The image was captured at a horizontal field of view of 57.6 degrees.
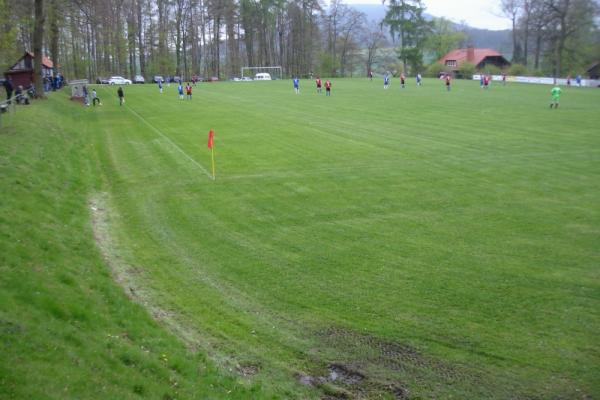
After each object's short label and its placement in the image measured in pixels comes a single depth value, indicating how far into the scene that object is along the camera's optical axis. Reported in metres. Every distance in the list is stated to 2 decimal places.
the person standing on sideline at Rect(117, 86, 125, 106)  44.66
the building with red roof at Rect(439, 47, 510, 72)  101.06
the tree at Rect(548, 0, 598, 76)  82.44
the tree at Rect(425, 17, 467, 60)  113.75
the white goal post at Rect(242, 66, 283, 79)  103.15
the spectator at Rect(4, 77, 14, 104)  31.95
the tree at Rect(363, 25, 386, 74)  118.25
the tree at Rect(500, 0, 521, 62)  105.94
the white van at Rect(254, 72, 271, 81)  94.44
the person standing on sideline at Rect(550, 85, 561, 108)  39.06
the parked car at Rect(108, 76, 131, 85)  80.63
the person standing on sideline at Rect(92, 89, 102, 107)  43.78
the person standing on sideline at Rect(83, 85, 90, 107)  43.16
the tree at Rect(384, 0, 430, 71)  109.31
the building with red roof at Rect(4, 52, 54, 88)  41.56
